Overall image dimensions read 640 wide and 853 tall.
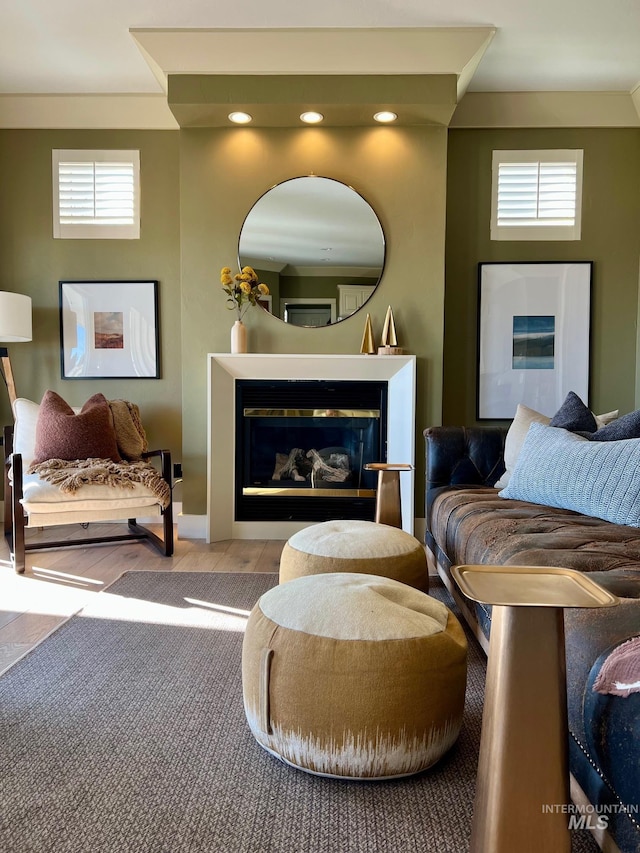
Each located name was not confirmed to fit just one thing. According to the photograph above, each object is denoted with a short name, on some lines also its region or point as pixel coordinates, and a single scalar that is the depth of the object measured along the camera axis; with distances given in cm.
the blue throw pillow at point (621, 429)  222
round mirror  367
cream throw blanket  303
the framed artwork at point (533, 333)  392
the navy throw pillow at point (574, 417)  251
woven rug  119
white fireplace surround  362
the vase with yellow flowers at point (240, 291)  360
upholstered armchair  298
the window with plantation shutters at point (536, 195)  390
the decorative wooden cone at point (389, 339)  361
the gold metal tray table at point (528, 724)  85
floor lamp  355
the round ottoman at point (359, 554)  194
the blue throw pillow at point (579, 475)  190
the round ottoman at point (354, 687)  127
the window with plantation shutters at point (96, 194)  402
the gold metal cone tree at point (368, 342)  365
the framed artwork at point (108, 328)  406
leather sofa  90
